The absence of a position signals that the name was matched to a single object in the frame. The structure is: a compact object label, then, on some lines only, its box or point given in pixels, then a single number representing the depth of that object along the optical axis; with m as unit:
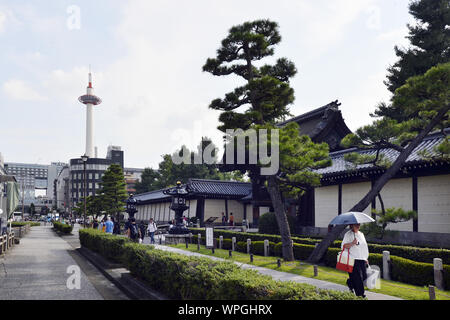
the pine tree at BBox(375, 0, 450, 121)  29.11
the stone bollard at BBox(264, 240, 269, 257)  17.59
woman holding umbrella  7.70
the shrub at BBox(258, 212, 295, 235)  23.72
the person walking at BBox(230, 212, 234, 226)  36.62
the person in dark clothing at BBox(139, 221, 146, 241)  27.39
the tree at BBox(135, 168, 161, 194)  73.19
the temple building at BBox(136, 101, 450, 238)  15.72
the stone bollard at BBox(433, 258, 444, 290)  10.66
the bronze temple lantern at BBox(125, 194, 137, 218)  27.86
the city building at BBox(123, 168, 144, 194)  128.62
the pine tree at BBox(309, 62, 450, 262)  12.24
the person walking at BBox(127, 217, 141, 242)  18.52
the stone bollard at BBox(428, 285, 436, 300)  8.19
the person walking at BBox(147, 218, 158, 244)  24.43
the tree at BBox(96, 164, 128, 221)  41.66
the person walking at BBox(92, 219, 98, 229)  37.12
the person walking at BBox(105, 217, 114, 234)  23.15
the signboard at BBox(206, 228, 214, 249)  18.83
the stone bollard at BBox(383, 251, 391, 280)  12.42
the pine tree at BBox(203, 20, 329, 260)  15.22
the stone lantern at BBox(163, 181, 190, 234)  23.52
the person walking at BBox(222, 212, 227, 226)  37.45
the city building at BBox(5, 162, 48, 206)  169.02
